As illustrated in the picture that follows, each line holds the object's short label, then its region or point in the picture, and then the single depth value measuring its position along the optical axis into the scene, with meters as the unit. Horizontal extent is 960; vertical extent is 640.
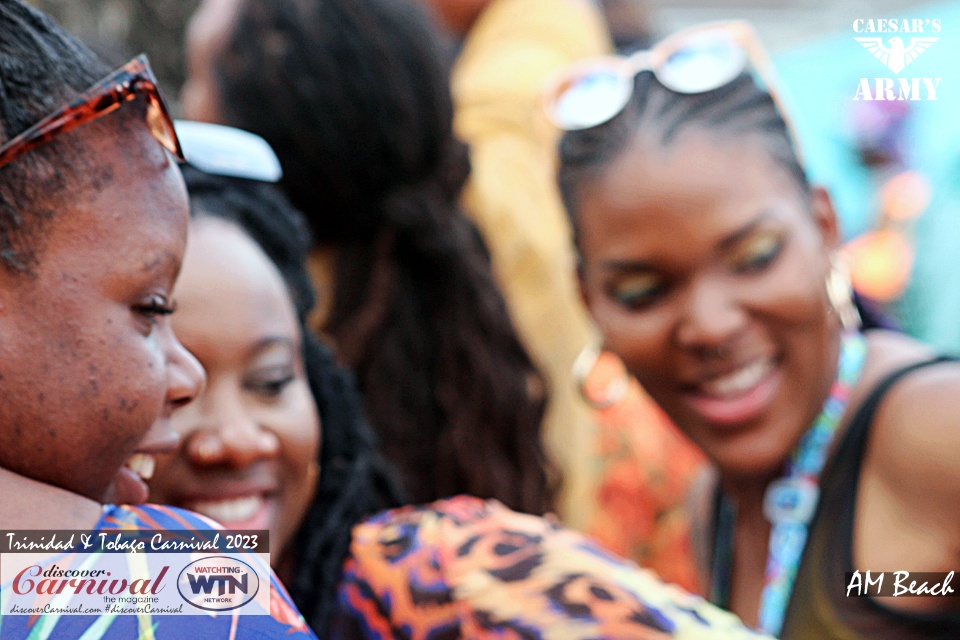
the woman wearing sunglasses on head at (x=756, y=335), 1.58
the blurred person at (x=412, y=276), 1.84
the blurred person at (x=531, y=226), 1.90
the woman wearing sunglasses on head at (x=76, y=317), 1.22
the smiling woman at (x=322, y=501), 1.42
